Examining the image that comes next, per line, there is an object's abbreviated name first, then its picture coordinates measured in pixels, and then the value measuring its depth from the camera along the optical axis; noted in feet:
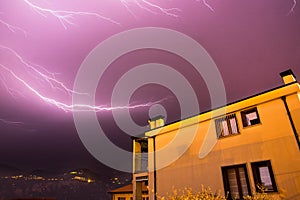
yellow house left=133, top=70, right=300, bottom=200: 26.54
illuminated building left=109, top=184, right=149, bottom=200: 64.49
